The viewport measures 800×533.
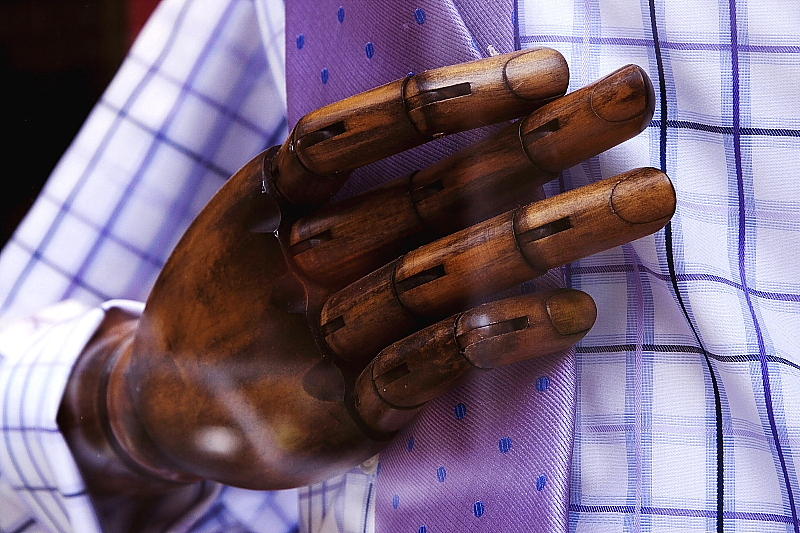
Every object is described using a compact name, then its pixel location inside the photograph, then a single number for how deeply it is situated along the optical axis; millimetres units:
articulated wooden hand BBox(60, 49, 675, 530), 631
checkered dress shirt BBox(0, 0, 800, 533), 682
